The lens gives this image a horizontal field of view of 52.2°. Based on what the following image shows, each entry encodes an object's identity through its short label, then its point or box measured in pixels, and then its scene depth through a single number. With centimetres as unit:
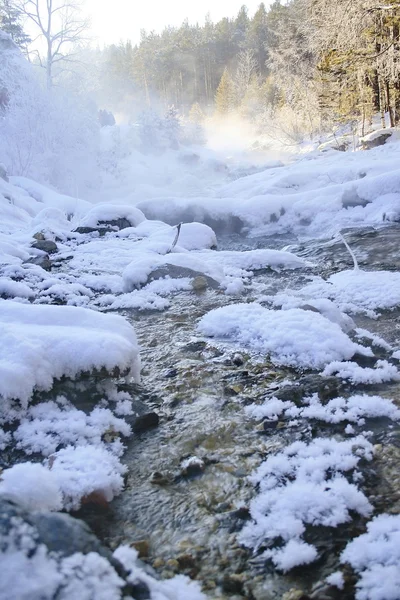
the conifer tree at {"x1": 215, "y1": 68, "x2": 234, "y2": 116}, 3950
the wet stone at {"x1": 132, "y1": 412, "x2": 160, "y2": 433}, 225
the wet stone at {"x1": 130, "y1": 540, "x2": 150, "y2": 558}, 148
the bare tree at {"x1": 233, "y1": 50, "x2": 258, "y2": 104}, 3903
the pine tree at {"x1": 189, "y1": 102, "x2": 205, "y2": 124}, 4205
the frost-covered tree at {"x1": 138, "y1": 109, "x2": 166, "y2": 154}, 2814
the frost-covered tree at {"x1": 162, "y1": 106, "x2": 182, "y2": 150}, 2878
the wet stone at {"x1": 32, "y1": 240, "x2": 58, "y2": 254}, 730
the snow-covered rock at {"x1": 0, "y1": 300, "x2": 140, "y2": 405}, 223
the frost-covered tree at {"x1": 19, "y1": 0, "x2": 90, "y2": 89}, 2094
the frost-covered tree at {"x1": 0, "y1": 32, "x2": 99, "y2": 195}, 1681
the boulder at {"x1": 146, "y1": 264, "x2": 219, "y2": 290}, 502
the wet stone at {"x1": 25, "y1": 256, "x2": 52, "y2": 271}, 620
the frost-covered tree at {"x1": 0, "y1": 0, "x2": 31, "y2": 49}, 2204
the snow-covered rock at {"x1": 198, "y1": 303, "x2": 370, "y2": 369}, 293
